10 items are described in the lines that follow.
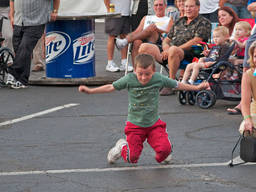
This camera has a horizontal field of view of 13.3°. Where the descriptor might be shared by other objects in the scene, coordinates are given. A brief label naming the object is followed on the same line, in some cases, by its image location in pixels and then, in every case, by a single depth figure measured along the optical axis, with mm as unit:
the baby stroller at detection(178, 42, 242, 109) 14664
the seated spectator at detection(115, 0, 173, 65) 18201
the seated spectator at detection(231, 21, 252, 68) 15261
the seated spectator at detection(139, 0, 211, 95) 16240
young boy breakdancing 9924
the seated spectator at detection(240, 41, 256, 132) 9569
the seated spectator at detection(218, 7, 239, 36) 16059
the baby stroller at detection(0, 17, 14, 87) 17912
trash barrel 18345
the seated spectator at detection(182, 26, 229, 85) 15061
